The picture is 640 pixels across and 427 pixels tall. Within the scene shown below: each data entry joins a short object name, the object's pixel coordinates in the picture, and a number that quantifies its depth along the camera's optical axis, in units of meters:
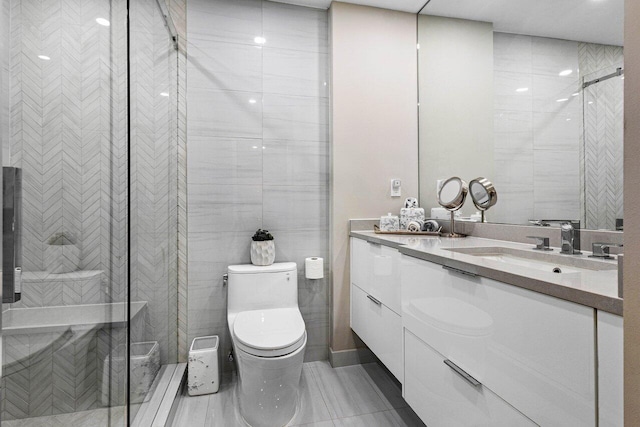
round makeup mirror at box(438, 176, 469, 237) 1.81
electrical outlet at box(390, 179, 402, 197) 2.33
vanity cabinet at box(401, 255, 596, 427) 0.71
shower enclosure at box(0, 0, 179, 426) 0.70
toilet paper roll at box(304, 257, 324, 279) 2.17
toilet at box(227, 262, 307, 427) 1.50
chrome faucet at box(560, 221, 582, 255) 1.23
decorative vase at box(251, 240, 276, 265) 2.07
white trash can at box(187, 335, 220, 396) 1.89
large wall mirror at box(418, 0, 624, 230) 1.23
